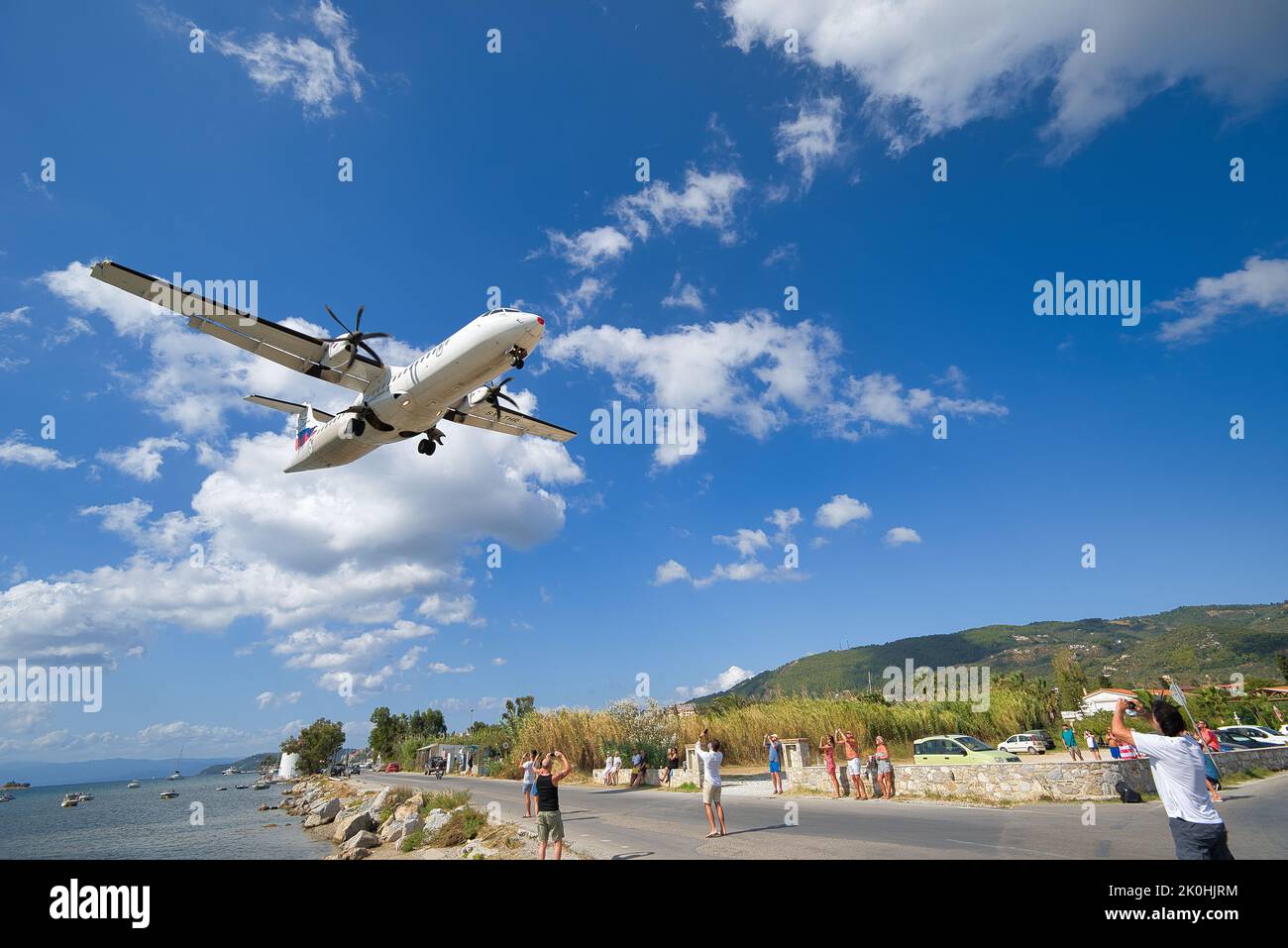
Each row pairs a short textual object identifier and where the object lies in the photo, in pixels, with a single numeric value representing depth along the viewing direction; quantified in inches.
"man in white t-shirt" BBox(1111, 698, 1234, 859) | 190.1
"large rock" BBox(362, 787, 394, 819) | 982.7
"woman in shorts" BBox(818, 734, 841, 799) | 712.6
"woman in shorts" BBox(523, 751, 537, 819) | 673.6
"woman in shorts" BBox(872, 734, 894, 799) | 660.1
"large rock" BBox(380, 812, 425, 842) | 719.7
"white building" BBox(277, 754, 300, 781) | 3464.6
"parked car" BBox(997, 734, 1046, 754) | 1127.0
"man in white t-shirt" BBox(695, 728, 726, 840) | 461.7
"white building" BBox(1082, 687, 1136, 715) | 1859.7
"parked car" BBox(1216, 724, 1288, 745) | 919.7
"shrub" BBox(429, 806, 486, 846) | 590.2
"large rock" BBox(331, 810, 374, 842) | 902.4
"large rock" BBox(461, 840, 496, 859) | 469.7
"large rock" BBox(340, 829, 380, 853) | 744.0
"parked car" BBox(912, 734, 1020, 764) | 717.9
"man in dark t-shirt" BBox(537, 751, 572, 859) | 367.2
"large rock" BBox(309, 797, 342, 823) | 1241.9
